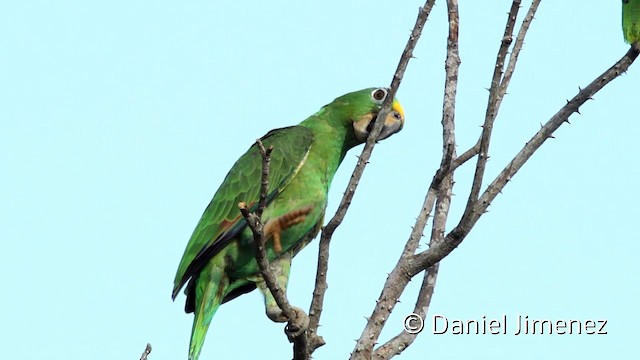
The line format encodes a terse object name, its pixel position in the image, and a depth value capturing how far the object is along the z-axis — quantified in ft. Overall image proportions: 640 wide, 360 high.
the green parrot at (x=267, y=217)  39.99
